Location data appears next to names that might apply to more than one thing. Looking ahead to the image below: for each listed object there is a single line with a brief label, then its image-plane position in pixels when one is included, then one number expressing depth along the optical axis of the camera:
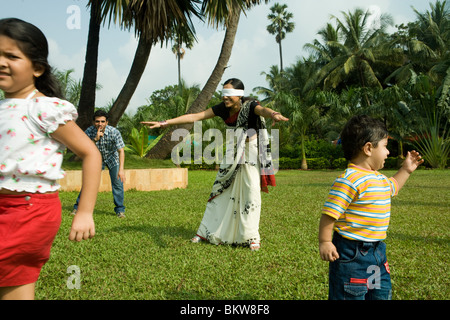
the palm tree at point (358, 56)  32.69
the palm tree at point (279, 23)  50.88
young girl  1.66
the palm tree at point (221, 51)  11.54
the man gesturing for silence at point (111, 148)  6.64
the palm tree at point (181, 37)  12.29
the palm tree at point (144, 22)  10.63
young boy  2.09
